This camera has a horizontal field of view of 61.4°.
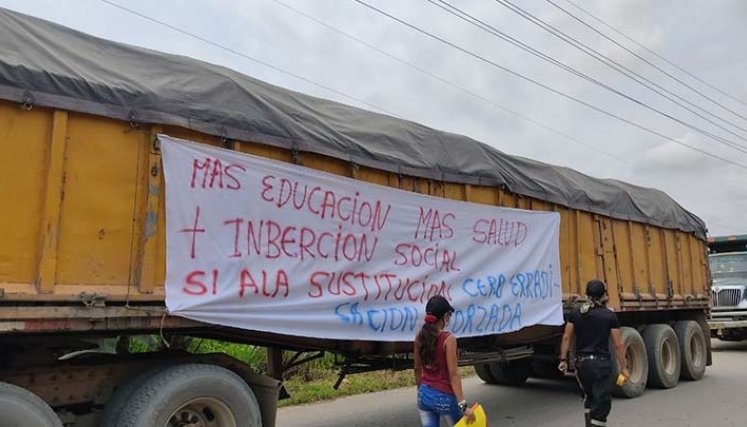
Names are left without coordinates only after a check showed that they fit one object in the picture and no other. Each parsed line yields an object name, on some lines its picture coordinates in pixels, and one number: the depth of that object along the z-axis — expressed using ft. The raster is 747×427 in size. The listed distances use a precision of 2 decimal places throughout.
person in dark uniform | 19.36
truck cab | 50.78
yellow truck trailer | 11.93
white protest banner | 14.16
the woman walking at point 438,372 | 13.98
